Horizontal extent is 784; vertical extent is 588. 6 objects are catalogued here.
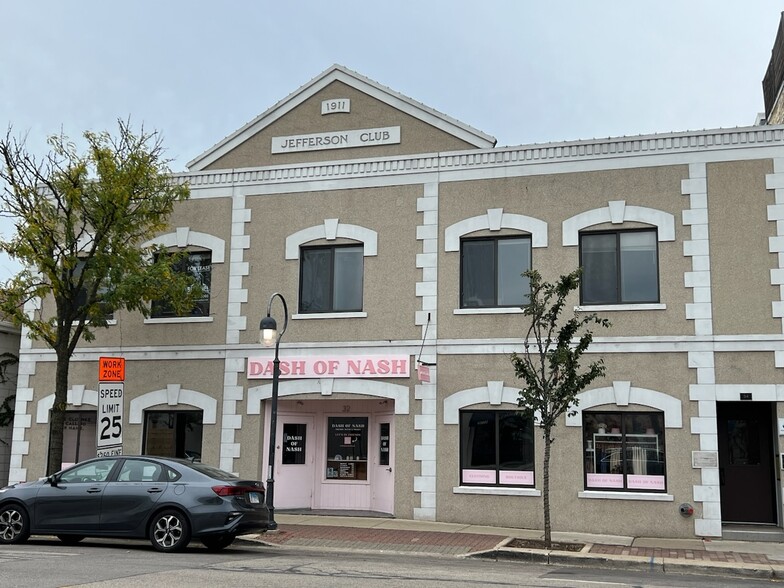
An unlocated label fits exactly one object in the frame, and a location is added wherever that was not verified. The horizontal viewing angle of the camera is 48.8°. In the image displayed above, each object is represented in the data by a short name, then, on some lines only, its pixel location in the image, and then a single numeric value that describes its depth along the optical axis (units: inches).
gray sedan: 497.0
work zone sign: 587.8
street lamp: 606.5
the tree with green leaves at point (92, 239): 655.1
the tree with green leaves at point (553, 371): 556.1
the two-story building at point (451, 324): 633.6
